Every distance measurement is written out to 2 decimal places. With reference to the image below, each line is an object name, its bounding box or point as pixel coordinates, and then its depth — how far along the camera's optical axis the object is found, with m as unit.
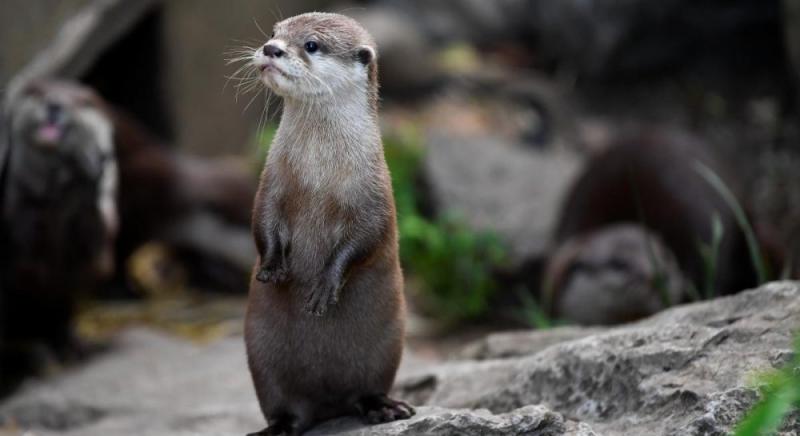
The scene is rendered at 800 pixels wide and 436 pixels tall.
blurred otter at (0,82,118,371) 10.17
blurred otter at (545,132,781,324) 11.37
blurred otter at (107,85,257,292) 13.24
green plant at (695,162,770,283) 7.48
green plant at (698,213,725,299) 7.72
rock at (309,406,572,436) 5.23
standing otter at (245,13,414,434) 5.34
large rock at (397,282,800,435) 5.36
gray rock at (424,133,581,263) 13.72
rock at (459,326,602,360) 7.42
